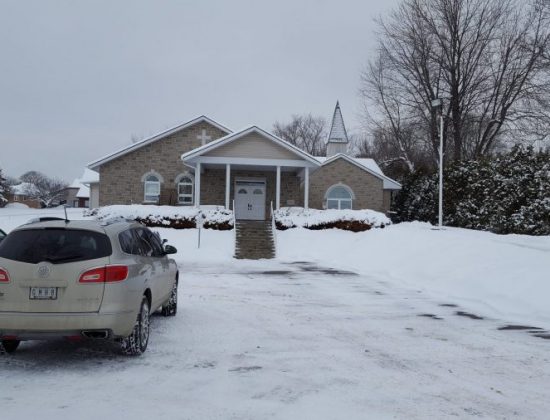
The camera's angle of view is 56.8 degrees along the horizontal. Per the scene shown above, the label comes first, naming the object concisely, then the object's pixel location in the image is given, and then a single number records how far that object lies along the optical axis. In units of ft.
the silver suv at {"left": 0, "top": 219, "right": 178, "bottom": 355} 17.61
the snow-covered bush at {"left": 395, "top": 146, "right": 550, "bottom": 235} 65.46
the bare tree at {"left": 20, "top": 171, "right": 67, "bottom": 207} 347.11
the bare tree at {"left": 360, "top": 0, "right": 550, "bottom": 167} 106.83
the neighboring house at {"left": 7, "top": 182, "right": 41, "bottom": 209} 346.74
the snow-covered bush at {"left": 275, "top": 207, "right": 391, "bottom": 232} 83.46
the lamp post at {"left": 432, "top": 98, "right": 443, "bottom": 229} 74.71
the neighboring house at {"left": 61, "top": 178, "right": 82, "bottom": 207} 307.99
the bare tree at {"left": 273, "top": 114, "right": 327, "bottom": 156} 246.06
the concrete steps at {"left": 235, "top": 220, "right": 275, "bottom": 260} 71.82
